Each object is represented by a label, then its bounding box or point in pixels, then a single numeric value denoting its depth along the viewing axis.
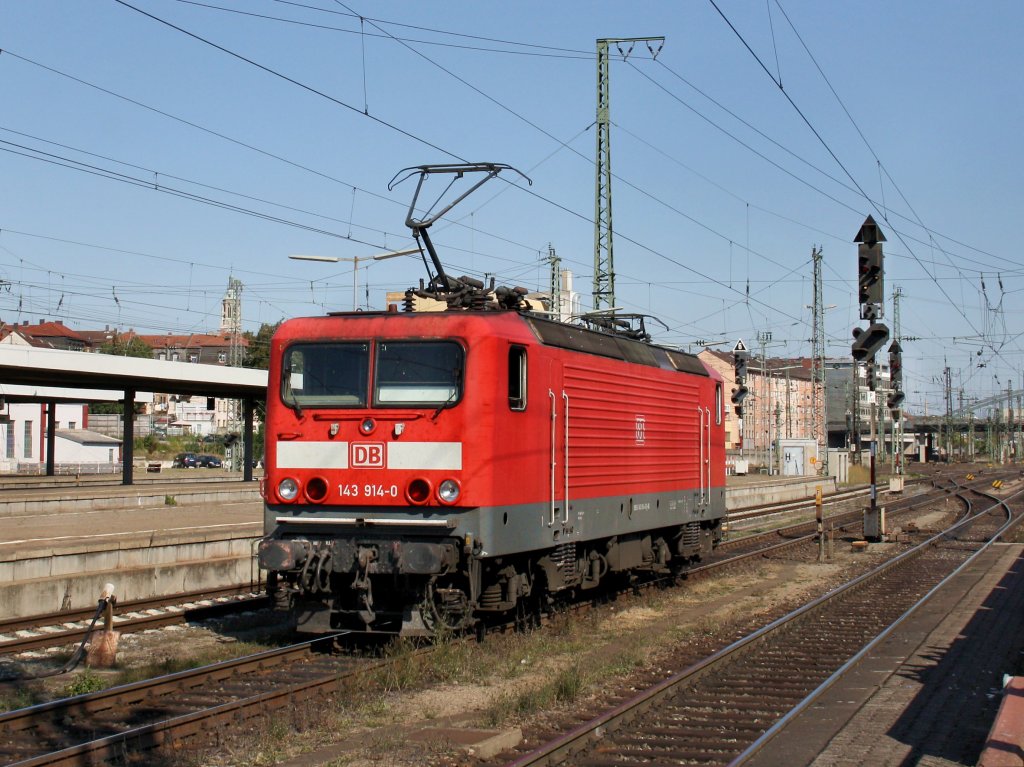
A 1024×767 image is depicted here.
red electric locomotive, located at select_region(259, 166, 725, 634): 11.44
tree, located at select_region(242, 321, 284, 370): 78.24
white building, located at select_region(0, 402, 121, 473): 69.56
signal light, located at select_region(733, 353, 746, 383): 42.25
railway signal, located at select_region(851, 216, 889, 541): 20.75
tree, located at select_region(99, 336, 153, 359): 97.81
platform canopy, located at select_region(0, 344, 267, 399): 30.78
